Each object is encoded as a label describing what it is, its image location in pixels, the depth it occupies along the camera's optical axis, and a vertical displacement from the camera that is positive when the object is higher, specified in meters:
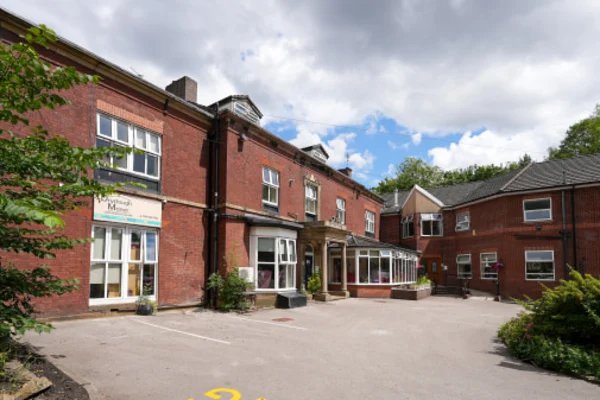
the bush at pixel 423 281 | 26.90 -2.92
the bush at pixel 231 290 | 15.13 -2.00
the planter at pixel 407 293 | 23.47 -3.23
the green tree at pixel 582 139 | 41.84 +10.38
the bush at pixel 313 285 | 21.20 -2.49
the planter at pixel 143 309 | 12.88 -2.28
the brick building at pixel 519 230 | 22.47 +0.45
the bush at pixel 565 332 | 8.06 -2.13
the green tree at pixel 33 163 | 4.19 +0.80
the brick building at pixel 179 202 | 11.90 +1.33
